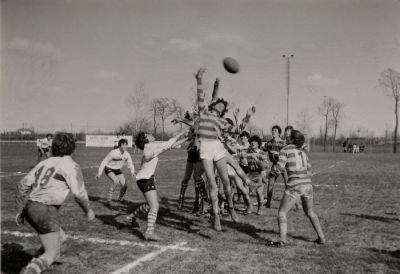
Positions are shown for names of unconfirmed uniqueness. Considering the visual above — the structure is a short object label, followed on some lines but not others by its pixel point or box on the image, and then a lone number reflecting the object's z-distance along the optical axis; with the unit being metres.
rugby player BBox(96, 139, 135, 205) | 12.05
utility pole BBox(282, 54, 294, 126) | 48.31
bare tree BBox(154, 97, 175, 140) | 67.69
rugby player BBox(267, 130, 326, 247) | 7.08
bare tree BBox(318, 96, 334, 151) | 75.36
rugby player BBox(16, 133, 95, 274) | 5.03
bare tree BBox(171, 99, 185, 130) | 65.82
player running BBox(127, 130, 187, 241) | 7.33
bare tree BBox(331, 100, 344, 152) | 78.12
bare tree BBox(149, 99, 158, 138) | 66.44
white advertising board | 58.72
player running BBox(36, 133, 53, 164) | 24.50
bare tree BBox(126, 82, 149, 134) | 54.16
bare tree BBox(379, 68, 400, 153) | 67.31
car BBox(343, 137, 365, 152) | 68.52
